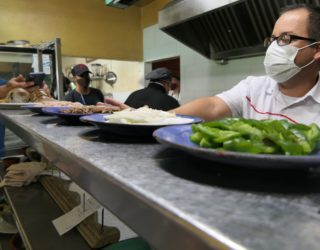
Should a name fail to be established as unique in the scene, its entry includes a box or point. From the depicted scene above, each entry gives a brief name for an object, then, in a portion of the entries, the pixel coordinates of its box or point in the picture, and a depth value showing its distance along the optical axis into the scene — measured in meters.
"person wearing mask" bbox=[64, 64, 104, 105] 3.36
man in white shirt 1.35
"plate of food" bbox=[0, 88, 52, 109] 1.75
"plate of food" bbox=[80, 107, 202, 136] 0.57
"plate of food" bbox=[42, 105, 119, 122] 0.83
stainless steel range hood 2.29
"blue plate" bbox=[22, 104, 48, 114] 1.09
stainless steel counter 0.22
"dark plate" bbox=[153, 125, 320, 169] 0.32
